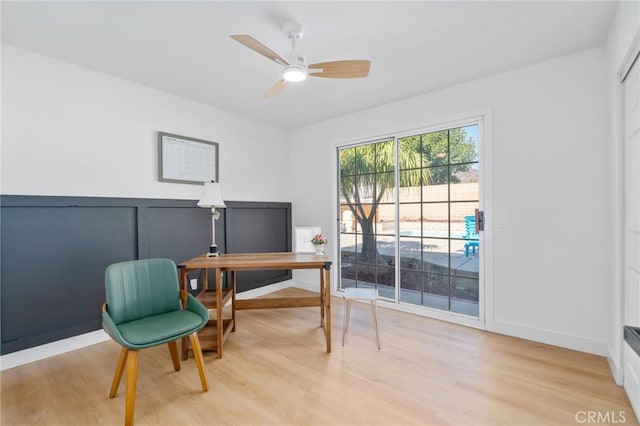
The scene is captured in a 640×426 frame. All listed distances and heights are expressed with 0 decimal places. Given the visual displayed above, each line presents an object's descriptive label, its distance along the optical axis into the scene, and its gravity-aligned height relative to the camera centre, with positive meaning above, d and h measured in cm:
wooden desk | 243 -70
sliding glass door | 309 -9
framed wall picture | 316 +62
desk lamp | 290 +14
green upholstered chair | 169 -73
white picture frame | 343 -33
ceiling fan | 195 +104
